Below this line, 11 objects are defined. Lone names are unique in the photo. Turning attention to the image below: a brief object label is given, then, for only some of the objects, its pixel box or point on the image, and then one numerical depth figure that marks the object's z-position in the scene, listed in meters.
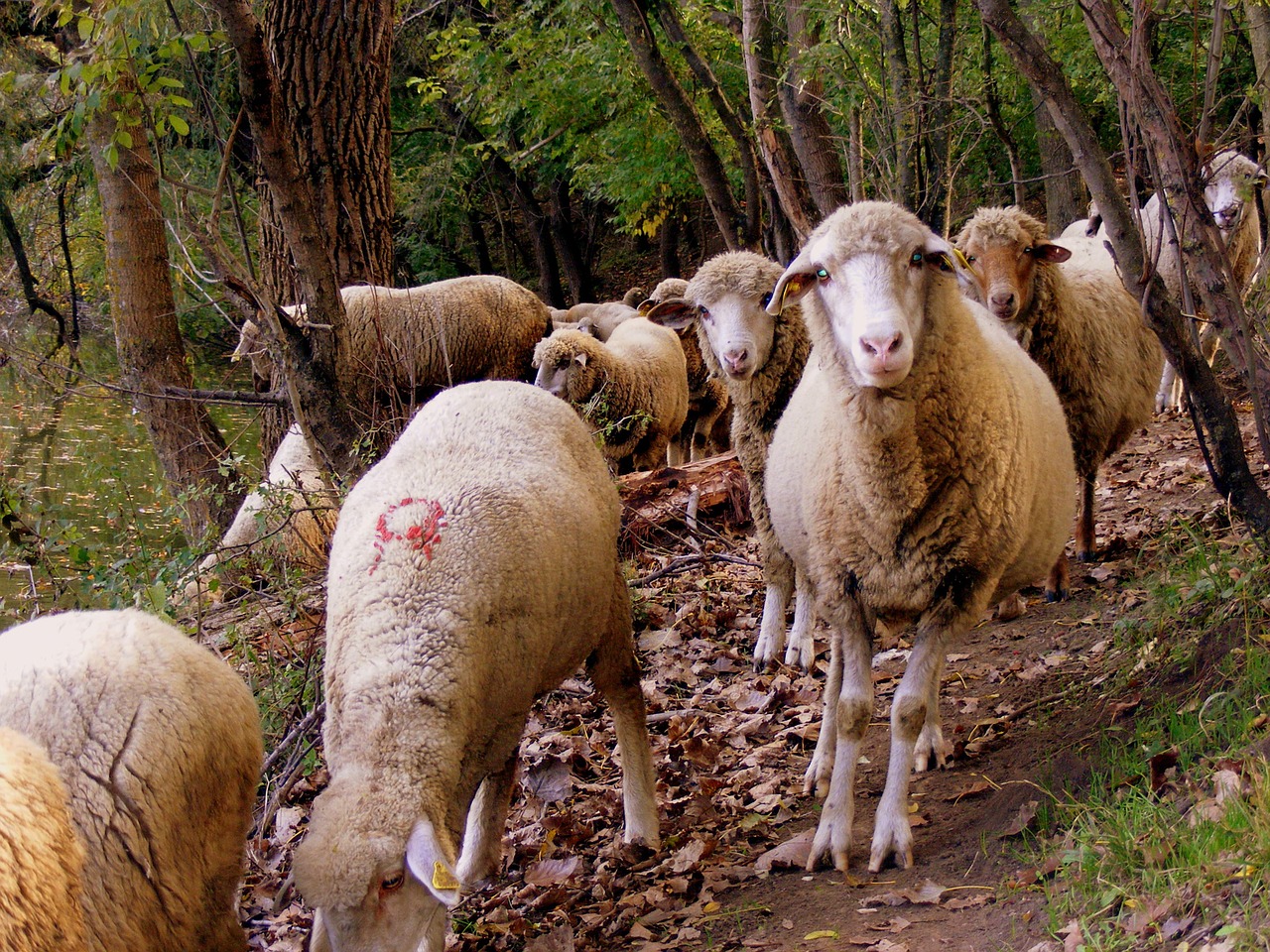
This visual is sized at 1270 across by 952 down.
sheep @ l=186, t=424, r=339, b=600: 5.39
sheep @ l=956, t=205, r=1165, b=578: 6.00
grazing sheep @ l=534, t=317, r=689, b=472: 8.62
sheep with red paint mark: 2.94
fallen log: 7.53
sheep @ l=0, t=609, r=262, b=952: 2.99
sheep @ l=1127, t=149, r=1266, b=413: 8.42
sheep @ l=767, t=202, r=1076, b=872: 3.79
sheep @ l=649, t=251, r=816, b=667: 5.95
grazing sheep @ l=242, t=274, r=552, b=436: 8.77
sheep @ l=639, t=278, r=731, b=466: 10.72
